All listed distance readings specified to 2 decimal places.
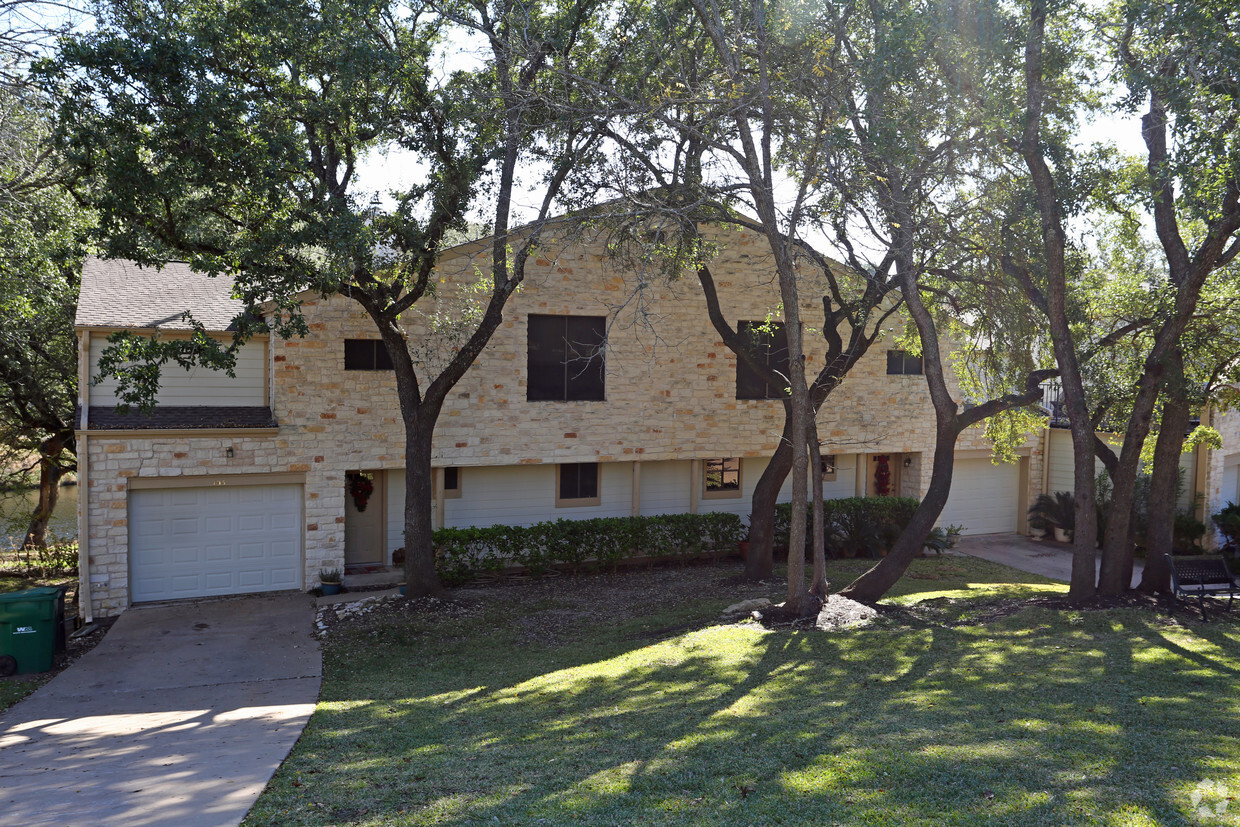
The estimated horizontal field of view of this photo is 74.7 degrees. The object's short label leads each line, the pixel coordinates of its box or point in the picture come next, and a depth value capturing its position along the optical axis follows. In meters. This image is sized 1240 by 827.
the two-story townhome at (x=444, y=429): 13.32
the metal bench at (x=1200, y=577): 11.18
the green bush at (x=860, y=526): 18.12
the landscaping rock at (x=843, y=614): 11.02
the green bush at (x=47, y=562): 17.78
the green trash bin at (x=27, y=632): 10.40
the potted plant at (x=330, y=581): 14.16
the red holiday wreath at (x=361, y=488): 15.54
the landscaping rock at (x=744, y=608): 12.05
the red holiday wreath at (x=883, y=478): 20.09
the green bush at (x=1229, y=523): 18.27
